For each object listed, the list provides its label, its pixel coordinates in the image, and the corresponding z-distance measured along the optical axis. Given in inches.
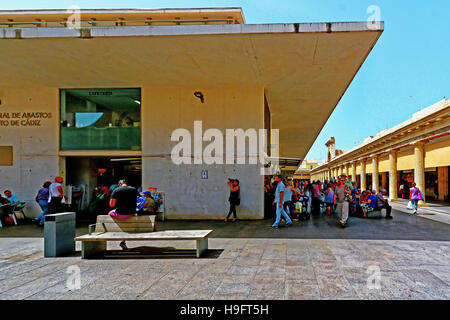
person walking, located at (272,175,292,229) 390.9
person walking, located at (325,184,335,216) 565.6
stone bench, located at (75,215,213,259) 235.6
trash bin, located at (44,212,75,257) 249.6
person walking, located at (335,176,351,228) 397.7
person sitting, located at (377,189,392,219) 501.4
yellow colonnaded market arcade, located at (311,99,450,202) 742.5
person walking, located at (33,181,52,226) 420.2
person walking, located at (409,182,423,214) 588.3
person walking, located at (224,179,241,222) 446.3
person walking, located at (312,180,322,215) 574.2
